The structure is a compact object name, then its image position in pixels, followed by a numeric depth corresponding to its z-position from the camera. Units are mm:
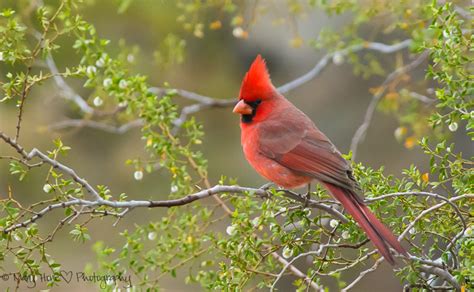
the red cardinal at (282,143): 5508
